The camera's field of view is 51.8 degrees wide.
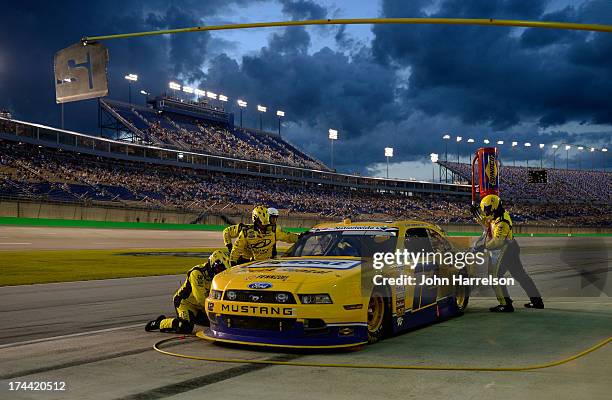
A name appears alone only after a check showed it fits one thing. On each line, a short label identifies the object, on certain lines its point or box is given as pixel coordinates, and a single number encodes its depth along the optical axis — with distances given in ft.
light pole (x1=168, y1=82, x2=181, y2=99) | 241.90
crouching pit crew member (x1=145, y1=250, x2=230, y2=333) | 23.76
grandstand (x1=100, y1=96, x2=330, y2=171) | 212.23
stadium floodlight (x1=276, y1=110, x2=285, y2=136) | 286.25
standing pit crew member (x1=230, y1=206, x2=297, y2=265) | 27.25
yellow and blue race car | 19.74
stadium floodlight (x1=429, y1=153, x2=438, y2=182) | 333.05
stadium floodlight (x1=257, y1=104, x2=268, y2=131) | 282.15
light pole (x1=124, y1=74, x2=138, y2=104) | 229.04
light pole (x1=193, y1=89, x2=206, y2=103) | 254.88
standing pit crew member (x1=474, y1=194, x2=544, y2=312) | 30.66
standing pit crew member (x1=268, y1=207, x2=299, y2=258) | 27.91
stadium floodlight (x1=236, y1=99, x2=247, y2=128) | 274.57
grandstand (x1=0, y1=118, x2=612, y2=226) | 144.25
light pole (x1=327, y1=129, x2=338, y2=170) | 287.48
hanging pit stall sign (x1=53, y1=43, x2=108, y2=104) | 36.94
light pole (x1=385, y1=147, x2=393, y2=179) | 317.93
